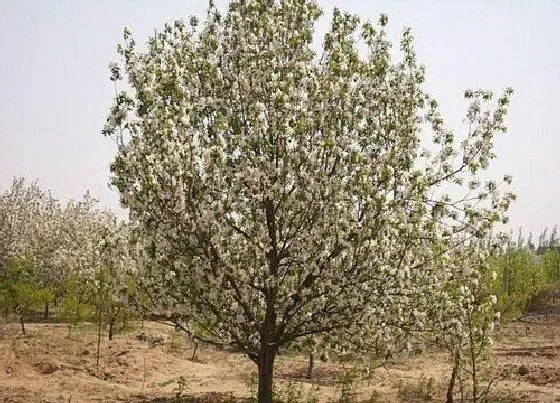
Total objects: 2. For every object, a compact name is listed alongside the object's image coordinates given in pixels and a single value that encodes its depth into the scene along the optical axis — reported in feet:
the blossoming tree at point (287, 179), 38.45
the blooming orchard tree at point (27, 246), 124.47
